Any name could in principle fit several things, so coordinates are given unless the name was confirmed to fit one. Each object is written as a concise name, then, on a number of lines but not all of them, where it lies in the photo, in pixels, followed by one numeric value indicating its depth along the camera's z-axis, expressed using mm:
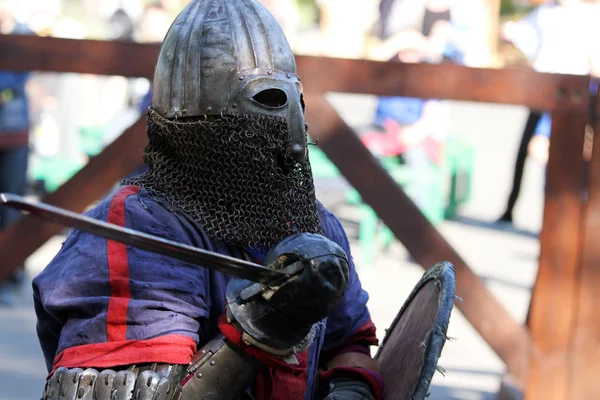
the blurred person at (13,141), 10074
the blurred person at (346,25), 23598
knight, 3050
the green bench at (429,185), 12954
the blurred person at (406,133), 13527
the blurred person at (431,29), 14663
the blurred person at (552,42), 12858
